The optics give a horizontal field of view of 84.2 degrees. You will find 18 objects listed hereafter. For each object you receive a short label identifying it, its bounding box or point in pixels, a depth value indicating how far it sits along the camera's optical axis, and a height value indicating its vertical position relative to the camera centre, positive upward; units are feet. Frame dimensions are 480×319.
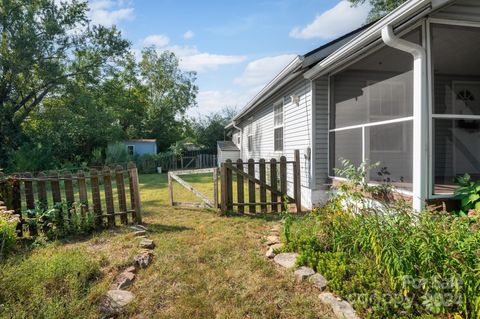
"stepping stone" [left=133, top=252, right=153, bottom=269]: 10.40 -4.38
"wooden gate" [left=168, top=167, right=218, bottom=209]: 18.45 -3.08
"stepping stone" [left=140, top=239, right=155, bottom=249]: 12.26 -4.35
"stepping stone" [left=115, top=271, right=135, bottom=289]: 8.94 -4.44
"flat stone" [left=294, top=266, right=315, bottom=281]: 9.11 -4.50
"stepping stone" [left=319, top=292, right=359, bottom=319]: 7.16 -4.64
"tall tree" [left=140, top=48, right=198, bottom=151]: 90.53 +22.46
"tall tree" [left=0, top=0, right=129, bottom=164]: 48.32 +20.44
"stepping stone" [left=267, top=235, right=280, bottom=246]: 12.29 -4.49
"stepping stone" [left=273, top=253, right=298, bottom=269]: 10.09 -4.52
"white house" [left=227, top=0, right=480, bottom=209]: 11.14 +2.28
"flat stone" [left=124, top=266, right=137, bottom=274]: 9.90 -4.44
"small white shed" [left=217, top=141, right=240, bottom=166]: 49.62 -1.05
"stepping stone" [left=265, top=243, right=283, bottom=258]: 11.05 -4.46
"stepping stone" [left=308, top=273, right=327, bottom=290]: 8.50 -4.51
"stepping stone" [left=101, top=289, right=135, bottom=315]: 7.62 -4.51
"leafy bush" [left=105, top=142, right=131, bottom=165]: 50.80 -0.47
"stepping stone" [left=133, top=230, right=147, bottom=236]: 14.06 -4.37
